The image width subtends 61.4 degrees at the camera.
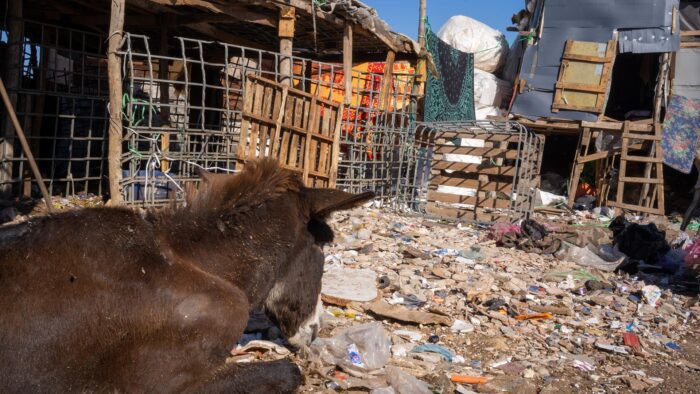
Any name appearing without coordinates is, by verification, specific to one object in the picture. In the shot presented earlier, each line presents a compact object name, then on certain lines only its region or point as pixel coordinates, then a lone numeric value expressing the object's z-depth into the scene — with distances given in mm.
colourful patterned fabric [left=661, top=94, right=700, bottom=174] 14883
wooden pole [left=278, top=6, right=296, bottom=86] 8578
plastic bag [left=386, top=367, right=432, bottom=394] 3670
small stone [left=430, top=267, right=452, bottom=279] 6668
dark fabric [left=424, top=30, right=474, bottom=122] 13621
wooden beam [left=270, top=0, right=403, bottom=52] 8442
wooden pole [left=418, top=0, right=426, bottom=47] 12508
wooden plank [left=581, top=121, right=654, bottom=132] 14820
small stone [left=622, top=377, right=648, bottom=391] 4273
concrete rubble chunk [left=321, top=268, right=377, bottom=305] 5461
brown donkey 2119
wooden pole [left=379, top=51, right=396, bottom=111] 11039
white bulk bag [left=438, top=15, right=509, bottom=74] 18078
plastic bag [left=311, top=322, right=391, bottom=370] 4070
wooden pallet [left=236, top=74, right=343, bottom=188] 7762
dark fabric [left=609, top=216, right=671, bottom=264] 8570
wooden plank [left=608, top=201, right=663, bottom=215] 13852
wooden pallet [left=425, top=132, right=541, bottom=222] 11102
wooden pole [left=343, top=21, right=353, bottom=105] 9547
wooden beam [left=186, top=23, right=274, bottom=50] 10438
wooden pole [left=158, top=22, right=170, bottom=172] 9147
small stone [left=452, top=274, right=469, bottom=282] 6570
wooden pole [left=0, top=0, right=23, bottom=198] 8047
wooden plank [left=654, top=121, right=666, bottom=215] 14039
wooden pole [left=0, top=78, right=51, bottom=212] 4438
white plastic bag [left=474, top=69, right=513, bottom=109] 17266
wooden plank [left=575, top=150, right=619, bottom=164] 14789
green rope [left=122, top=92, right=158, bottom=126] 7375
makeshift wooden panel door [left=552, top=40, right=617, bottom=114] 15484
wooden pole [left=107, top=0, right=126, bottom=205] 7078
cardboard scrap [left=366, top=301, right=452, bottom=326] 5188
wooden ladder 13930
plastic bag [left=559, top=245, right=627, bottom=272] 8086
